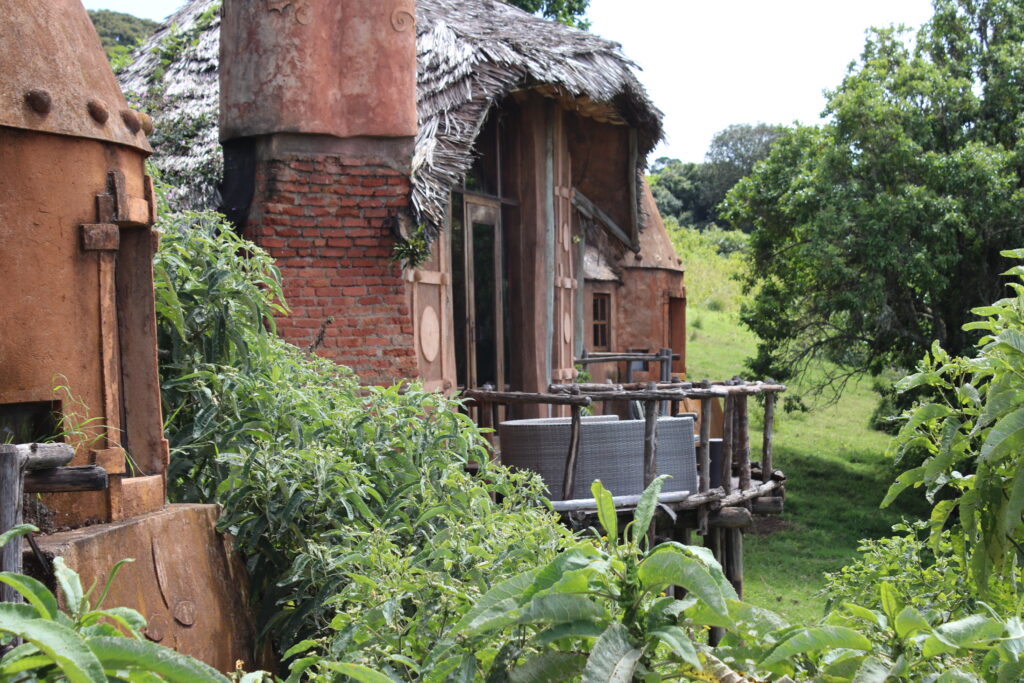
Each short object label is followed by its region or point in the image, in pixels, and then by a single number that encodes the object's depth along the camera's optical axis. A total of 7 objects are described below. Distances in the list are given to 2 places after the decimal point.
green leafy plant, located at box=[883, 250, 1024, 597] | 2.48
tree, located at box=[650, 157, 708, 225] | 47.19
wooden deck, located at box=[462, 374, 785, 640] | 7.52
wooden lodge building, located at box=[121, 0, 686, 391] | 7.20
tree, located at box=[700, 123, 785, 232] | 48.41
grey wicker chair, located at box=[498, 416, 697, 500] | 7.34
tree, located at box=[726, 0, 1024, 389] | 14.41
